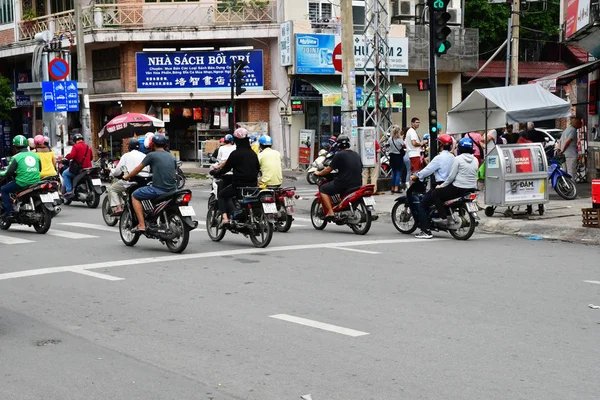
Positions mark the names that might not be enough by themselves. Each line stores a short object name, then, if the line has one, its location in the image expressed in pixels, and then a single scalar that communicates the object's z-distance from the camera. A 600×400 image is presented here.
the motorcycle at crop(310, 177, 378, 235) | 14.77
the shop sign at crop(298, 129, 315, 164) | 33.69
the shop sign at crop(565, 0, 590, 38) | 21.02
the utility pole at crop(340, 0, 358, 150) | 20.58
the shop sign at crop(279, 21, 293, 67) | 32.78
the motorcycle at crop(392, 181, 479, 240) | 14.12
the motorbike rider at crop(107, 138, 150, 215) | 14.20
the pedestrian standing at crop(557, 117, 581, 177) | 21.08
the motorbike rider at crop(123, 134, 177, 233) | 12.49
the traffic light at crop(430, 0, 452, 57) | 16.55
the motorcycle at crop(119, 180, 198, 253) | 12.24
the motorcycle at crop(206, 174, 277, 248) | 12.96
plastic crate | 14.58
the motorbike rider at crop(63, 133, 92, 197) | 20.31
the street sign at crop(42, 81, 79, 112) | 28.02
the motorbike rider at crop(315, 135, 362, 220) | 14.90
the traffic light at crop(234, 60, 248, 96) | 28.02
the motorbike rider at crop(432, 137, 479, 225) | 14.20
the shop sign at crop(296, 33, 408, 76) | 32.84
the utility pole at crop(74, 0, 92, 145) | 29.16
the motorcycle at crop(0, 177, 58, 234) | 15.05
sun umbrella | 28.61
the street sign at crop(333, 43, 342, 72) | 22.55
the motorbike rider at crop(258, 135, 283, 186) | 15.05
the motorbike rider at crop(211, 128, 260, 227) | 13.25
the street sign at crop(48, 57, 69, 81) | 27.64
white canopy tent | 18.27
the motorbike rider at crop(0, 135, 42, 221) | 15.09
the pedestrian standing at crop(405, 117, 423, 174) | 22.44
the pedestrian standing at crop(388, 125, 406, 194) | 21.95
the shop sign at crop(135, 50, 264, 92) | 34.00
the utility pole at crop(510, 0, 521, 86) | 29.23
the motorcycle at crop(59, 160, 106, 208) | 20.39
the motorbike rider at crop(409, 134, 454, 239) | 14.39
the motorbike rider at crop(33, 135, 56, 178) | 17.36
